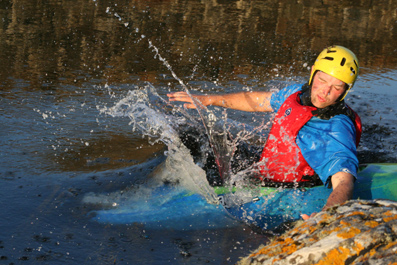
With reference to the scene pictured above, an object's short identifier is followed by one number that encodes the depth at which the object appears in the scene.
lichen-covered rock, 4.62
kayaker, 6.99
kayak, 7.72
